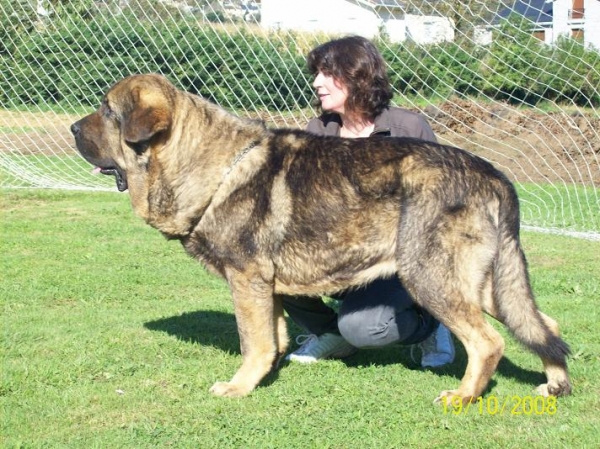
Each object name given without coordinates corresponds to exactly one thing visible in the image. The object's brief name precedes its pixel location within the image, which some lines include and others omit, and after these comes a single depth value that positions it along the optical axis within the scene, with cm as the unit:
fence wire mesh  1112
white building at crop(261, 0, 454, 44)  1199
